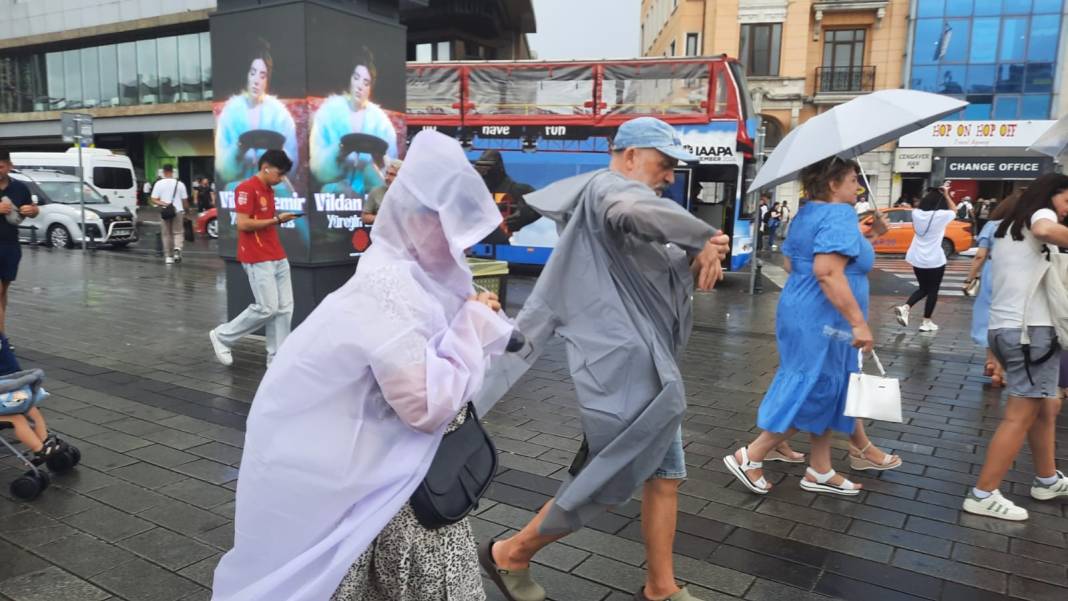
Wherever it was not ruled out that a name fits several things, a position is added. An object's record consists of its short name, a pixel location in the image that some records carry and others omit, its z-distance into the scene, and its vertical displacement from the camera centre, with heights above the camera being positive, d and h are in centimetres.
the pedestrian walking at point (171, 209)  1437 -62
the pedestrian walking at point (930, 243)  884 -55
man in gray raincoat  252 -51
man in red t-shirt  591 -66
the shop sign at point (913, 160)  3084 +151
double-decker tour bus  1324 +137
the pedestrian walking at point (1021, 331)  365 -67
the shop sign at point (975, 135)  3009 +258
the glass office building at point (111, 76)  3350 +488
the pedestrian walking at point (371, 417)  179 -57
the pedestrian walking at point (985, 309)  581 -93
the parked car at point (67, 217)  1728 -98
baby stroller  371 -135
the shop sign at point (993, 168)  2986 +125
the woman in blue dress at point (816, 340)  383 -76
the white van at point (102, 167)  2095 +22
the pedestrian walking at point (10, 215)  591 -34
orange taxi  2127 -113
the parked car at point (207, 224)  2161 -141
